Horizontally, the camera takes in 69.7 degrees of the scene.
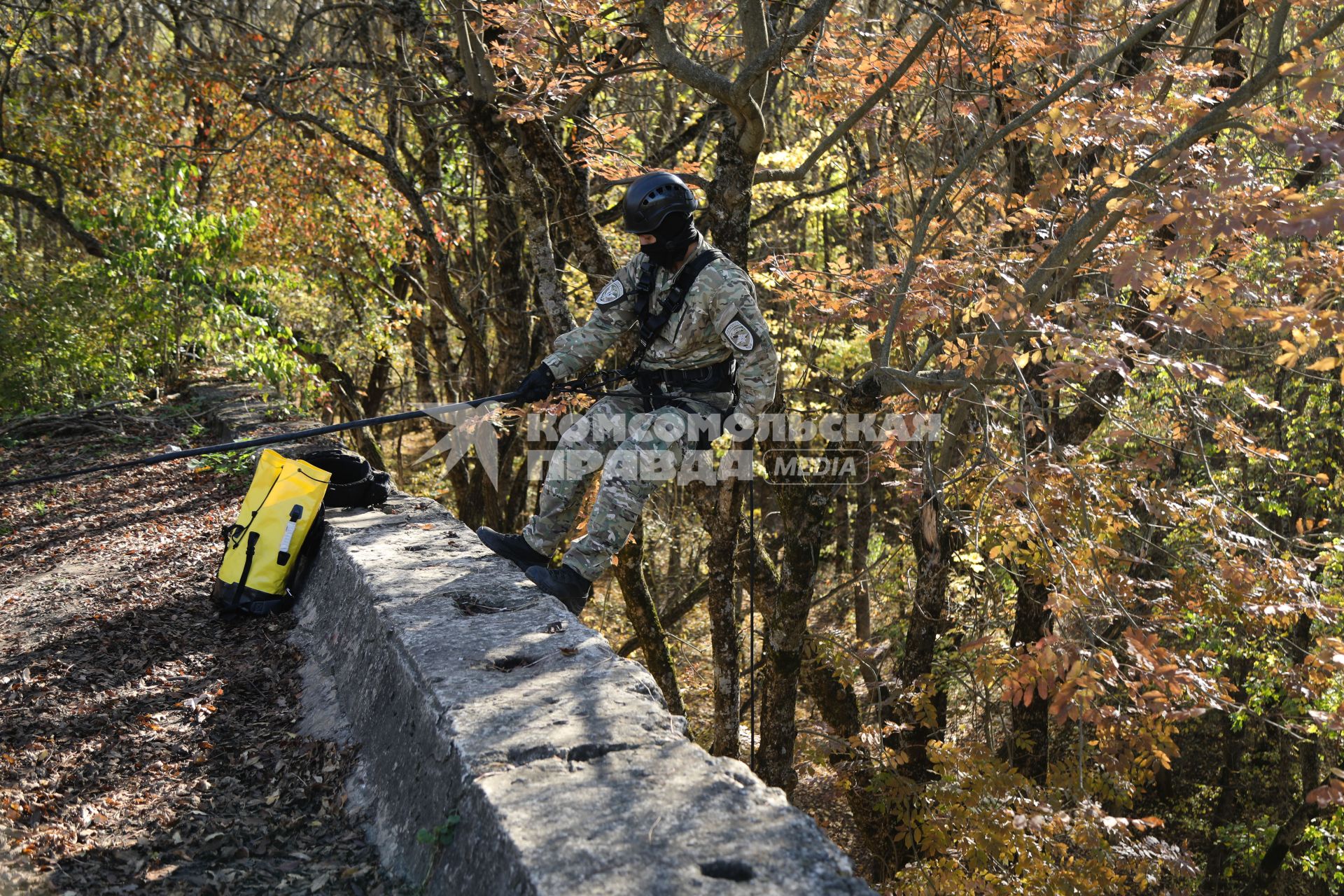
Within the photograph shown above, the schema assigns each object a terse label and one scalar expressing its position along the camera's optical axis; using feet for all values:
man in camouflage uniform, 14.32
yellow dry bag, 15.78
